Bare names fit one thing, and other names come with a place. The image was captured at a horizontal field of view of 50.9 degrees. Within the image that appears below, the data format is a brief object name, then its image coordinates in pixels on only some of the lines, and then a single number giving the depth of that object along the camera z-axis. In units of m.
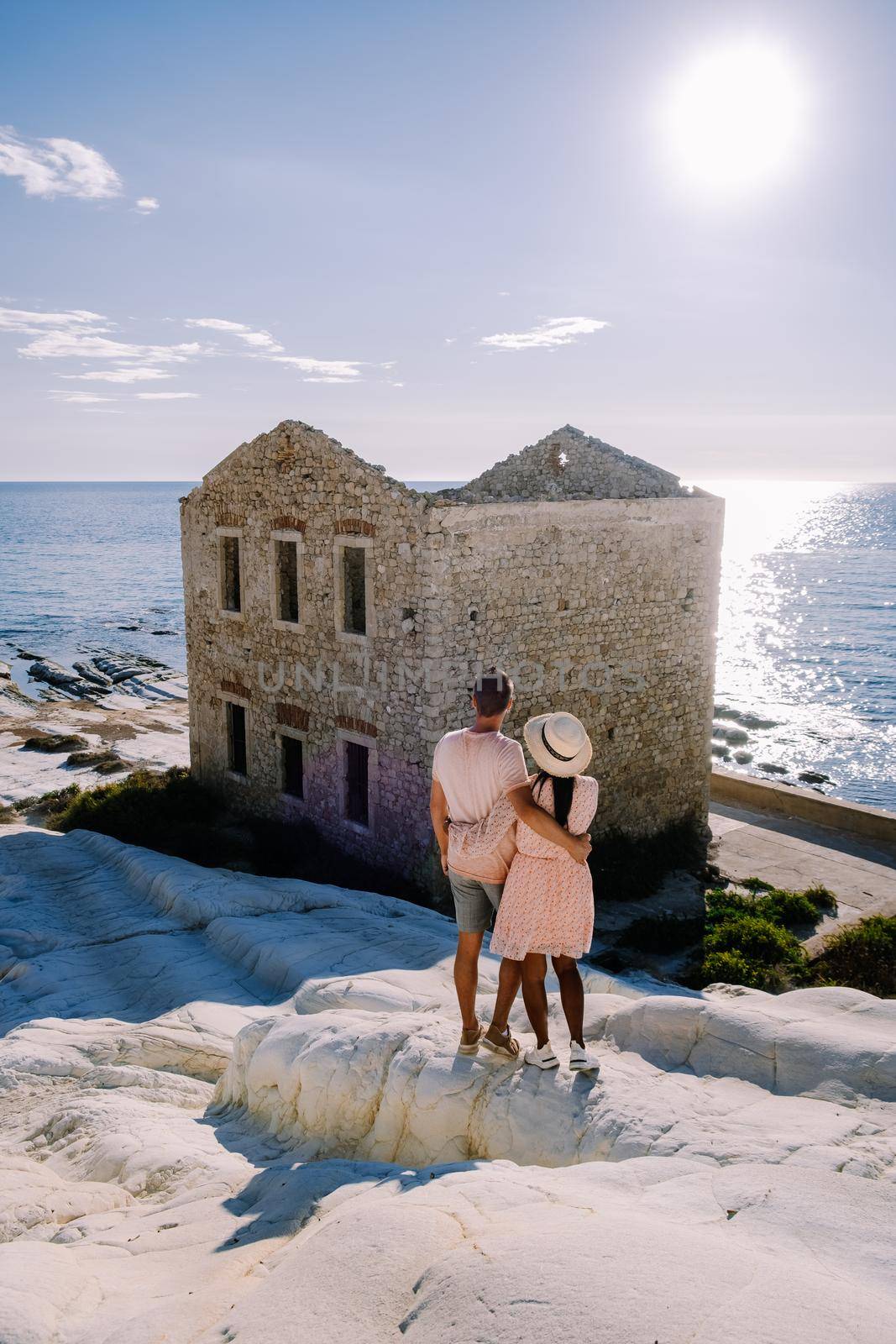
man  5.37
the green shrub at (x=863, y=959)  11.33
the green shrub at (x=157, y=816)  15.59
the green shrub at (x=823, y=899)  14.38
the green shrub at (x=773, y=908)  13.71
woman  5.29
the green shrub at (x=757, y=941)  12.21
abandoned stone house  13.32
